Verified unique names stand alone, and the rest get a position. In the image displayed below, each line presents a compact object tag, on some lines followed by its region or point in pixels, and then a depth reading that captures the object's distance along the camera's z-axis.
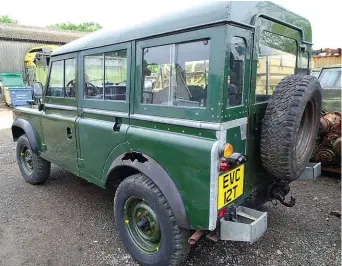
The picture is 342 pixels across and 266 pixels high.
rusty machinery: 4.64
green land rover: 2.10
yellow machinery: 16.38
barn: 17.41
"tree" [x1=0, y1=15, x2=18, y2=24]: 31.42
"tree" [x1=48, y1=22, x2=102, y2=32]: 35.00
